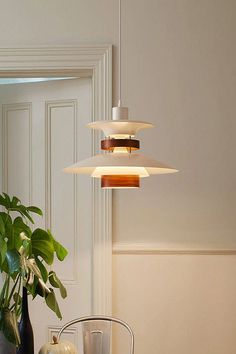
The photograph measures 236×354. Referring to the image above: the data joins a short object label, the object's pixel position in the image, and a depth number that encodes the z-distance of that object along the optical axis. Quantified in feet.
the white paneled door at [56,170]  12.15
